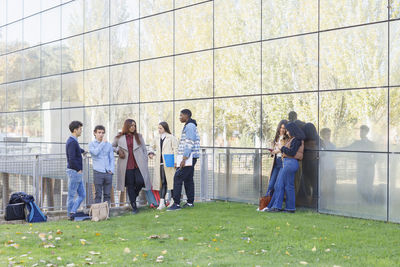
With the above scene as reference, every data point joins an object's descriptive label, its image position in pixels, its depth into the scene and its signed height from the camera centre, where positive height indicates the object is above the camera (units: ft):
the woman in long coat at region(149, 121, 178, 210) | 38.88 -2.04
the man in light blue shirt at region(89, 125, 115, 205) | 36.35 -2.34
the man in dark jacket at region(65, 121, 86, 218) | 34.78 -2.61
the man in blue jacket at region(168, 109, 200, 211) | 37.81 -1.71
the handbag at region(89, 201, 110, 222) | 34.53 -5.25
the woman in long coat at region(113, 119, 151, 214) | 37.76 -2.32
